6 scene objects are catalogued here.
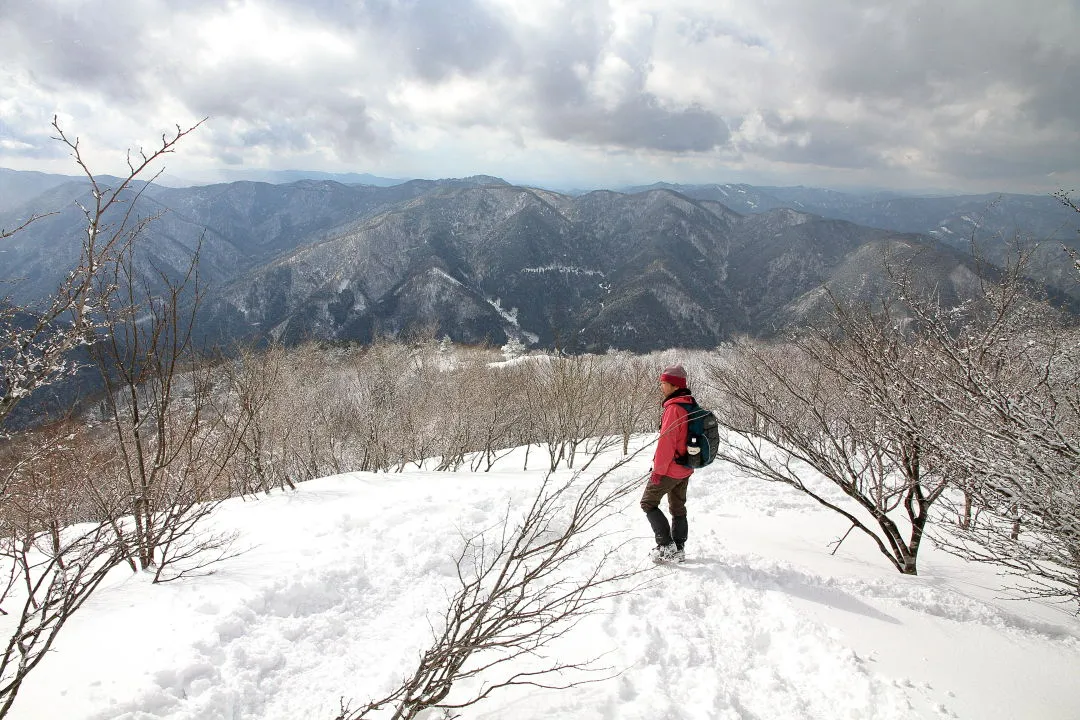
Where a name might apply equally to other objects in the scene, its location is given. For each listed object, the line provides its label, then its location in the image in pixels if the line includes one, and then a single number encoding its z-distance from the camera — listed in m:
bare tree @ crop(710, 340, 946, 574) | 4.53
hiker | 4.63
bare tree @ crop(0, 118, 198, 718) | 1.97
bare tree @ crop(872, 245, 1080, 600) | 2.69
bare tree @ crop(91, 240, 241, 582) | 3.18
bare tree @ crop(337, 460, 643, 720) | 1.93
